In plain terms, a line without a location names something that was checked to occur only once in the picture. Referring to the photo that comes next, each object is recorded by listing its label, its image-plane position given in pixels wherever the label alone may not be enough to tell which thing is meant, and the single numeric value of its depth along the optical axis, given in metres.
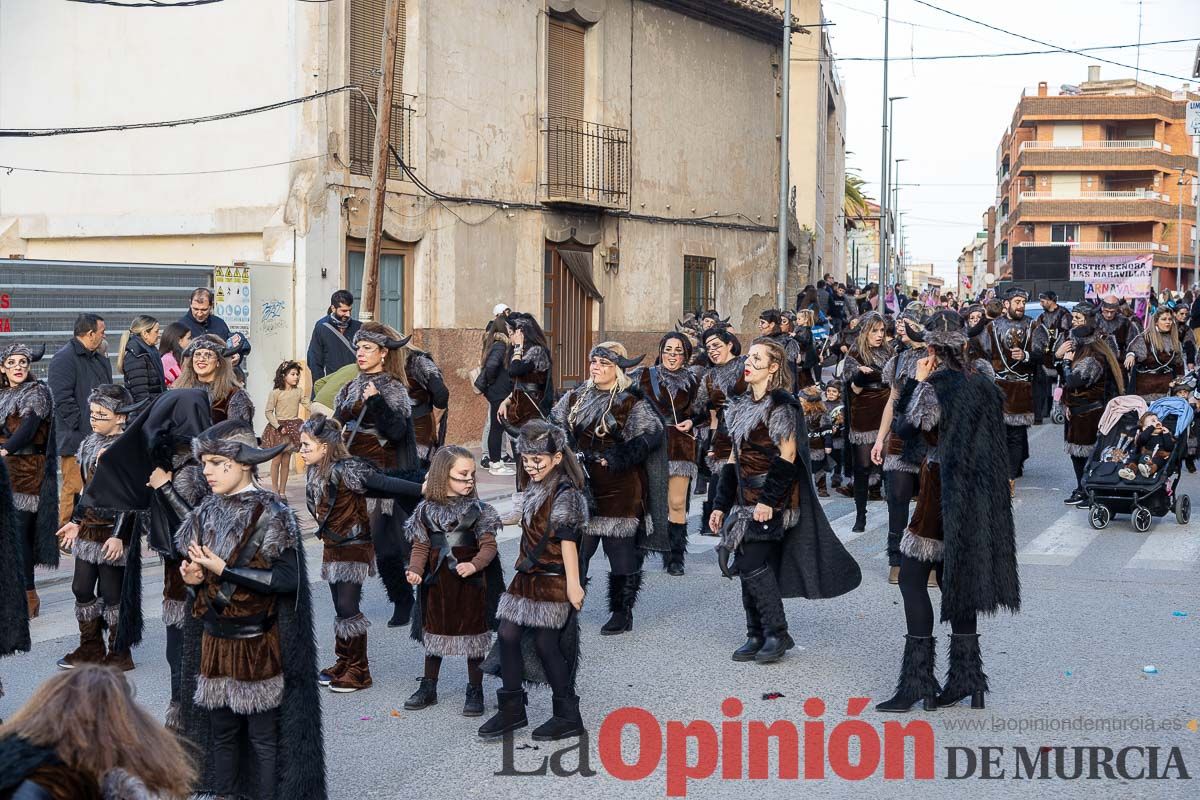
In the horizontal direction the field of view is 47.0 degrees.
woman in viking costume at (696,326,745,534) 11.45
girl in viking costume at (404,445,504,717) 6.89
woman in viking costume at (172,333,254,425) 7.97
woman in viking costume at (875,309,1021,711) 6.96
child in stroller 12.68
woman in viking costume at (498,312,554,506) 12.98
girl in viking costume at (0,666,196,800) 2.82
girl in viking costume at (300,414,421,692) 7.57
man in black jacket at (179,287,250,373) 11.45
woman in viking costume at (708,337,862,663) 7.96
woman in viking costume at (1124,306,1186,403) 16.11
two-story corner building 18.38
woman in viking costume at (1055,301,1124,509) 14.18
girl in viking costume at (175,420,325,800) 5.32
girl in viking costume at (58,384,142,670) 7.62
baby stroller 12.70
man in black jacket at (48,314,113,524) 10.41
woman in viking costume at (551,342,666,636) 8.70
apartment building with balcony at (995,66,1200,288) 86.44
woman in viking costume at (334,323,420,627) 8.48
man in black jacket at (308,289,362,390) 12.99
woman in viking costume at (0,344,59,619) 8.82
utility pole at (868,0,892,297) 39.34
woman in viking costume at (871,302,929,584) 9.84
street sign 40.50
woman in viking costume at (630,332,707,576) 10.87
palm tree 63.25
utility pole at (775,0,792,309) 24.95
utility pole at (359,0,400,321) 15.84
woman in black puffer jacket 10.86
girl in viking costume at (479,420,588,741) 6.66
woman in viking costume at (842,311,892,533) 12.66
